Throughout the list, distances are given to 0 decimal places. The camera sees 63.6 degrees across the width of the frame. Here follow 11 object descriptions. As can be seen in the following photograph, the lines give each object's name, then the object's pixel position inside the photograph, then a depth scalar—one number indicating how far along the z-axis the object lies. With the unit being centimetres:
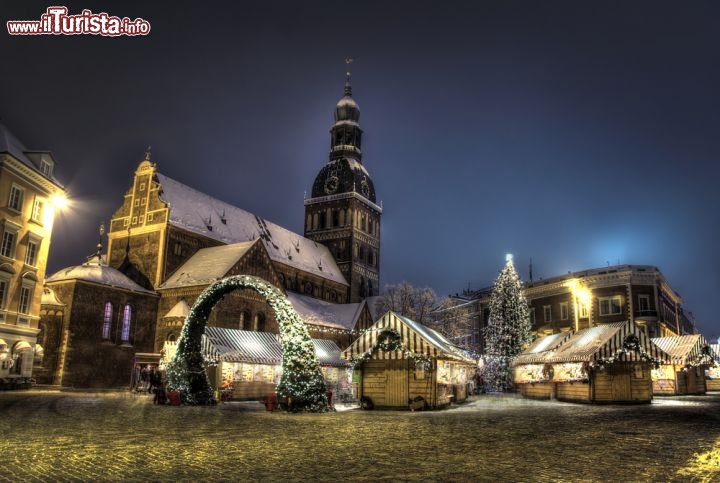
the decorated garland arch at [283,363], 2206
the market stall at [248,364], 3083
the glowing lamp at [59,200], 3650
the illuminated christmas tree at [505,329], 4841
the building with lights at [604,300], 5575
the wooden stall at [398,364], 2448
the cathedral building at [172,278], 4103
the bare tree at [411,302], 6596
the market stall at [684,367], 3847
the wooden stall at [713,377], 4876
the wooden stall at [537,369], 3447
